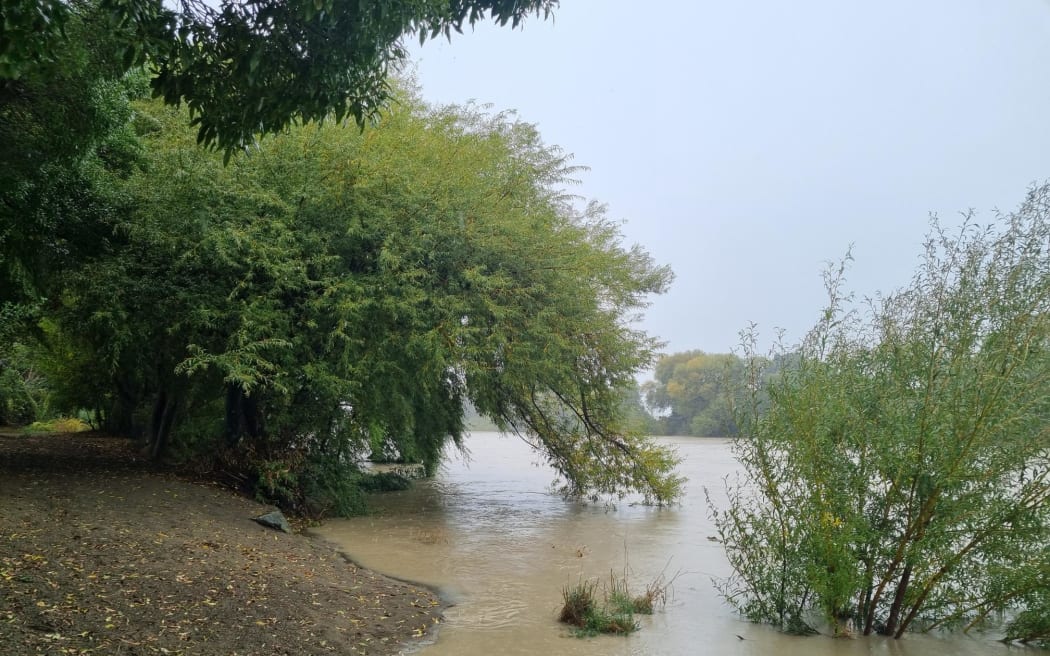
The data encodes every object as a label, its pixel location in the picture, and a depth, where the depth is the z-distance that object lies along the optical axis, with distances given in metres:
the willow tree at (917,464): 7.57
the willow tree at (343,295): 12.19
